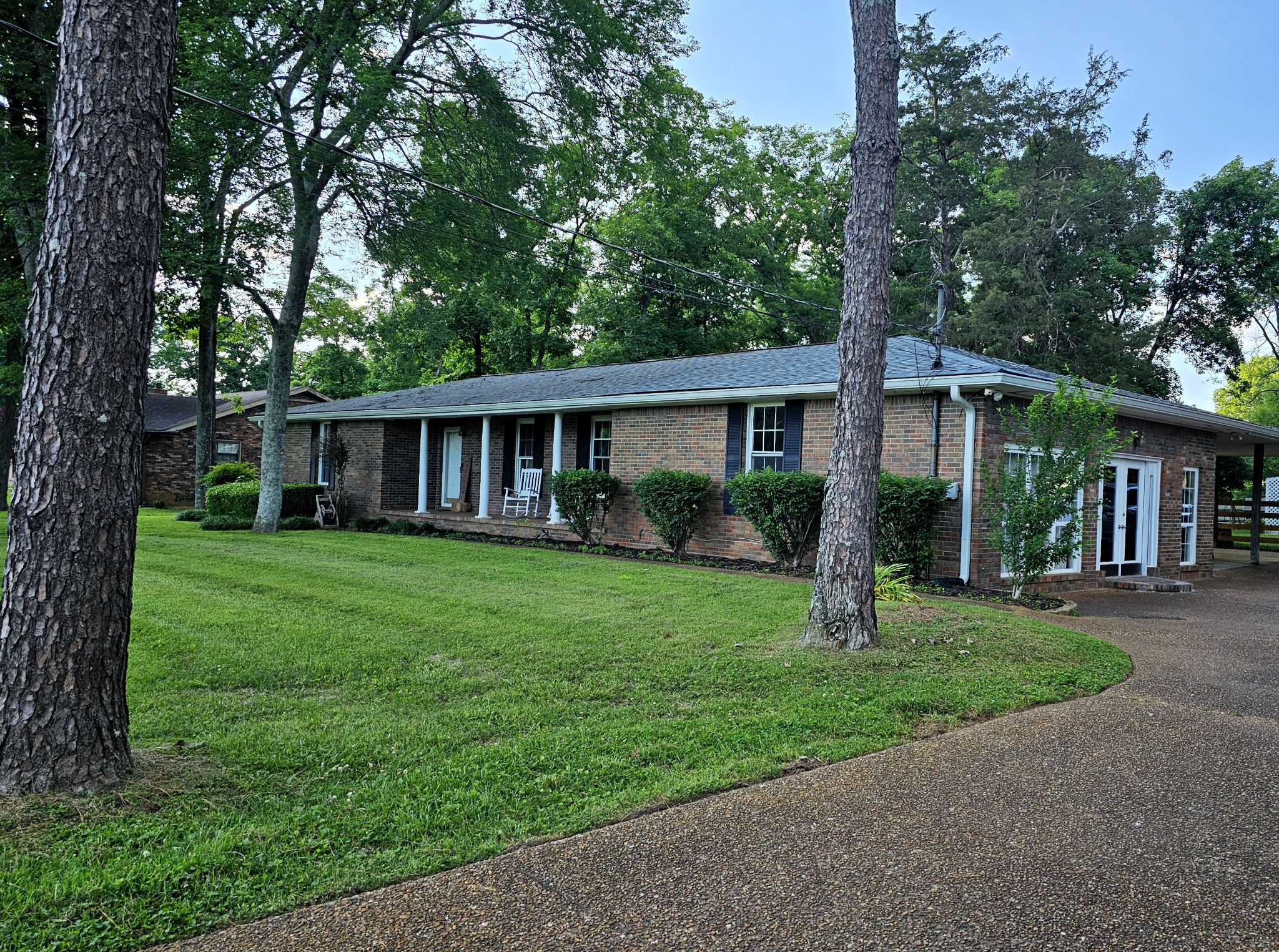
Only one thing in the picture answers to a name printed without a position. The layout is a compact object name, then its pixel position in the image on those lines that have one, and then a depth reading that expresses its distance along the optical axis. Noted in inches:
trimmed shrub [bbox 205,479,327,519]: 751.1
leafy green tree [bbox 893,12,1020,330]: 1194.0
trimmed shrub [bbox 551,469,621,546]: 590.2
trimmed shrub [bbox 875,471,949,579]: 419.8
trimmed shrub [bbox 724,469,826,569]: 467.2
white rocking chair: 698.2
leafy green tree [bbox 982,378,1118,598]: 382.6
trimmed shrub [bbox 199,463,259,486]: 871.1
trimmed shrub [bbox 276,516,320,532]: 738.8
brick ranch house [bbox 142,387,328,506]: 1151.6
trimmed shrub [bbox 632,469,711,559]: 538.9
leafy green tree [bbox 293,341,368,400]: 1531.7
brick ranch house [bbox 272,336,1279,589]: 434.9
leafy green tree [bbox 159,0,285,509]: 564.4
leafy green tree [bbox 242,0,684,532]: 619.5
